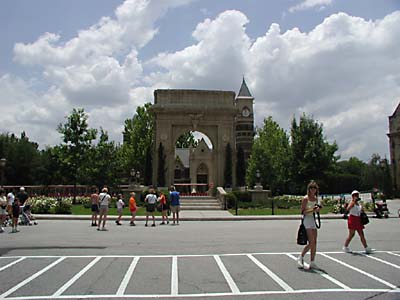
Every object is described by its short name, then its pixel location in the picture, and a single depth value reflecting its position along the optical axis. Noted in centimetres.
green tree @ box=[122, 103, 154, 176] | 5972
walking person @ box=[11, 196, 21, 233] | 1633
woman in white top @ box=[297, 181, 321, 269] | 841
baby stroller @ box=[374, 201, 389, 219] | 2395
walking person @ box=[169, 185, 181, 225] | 2034
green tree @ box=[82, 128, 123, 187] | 4500
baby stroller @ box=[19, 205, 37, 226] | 1941
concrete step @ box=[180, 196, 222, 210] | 3262
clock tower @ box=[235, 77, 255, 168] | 10862
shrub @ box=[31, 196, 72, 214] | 2569
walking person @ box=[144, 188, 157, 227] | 1944
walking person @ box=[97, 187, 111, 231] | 1743
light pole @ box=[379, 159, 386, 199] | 5235
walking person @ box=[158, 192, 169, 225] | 2045
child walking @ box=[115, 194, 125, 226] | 2051
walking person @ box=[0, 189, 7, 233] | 1674
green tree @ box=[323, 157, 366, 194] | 6499
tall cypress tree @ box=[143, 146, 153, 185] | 4212
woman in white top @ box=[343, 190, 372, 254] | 1053
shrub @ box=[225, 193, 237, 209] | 3186
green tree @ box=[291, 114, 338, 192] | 5272
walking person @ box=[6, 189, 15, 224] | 1786
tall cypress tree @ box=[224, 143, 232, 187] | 4188
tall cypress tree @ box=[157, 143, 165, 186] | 4175
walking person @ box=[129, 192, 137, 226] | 2026
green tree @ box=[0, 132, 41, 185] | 6247
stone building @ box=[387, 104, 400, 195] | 6347
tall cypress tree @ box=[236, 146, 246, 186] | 4231
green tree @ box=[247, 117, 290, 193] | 5769
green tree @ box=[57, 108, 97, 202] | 4022
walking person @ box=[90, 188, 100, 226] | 1873
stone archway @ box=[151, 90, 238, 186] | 4269
